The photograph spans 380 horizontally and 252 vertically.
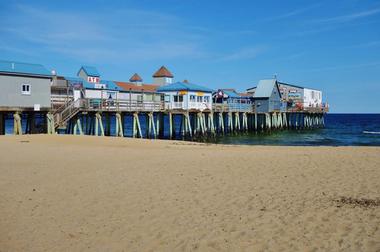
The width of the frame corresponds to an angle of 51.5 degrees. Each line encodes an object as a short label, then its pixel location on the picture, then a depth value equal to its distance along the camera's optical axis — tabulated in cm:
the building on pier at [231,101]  4825
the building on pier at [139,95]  4225
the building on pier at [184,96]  4172
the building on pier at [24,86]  2574
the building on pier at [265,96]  5459
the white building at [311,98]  6450
